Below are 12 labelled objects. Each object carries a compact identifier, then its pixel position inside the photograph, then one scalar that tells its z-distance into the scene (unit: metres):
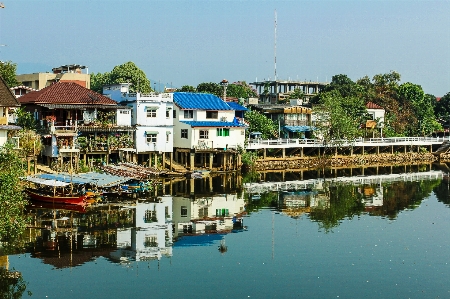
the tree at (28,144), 44.53
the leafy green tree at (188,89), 88.91
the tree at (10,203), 25.72
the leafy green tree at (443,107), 111.74
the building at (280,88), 110.94
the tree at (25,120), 49.28
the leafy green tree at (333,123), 69.44
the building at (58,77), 70.74
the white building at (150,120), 55.38
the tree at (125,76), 88.69
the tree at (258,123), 69.12
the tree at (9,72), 64.11
